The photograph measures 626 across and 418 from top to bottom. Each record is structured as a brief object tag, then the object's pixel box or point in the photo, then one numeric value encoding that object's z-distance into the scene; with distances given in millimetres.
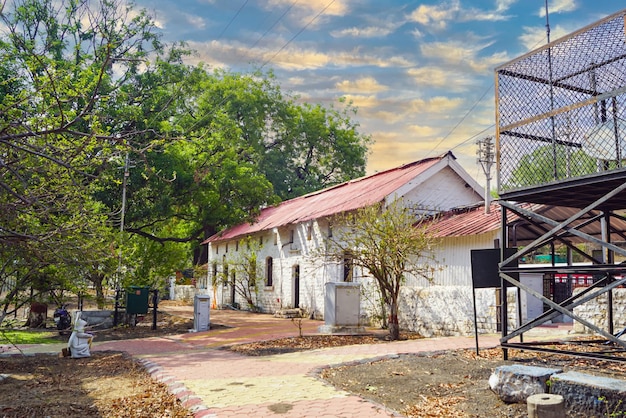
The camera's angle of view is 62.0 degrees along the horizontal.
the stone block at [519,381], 5770
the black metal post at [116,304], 17703
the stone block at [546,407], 4531
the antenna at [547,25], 9057
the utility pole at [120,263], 17297
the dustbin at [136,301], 17656
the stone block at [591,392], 4949
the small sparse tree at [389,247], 13133
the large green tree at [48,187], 4272
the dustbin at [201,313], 17359
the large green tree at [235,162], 21859
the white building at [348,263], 15302
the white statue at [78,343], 11758
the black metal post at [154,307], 17344
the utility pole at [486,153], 22469
